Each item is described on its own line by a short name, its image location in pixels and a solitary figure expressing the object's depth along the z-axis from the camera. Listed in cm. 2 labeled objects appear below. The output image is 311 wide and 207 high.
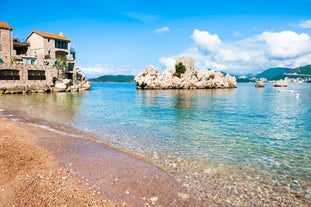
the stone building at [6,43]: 6769
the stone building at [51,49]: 7756
